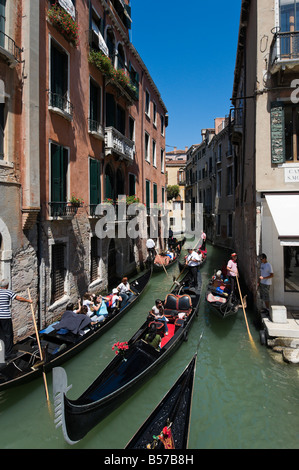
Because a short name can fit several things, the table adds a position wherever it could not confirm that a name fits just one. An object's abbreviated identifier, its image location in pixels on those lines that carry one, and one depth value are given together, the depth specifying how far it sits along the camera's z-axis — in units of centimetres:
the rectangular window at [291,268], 741
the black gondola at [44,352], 483
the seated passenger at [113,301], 849
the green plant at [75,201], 786
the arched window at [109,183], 1097
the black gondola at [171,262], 1441
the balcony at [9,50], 566
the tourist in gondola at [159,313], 692
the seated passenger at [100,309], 770
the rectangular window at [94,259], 1004
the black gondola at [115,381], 359
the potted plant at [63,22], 732
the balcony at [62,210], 737
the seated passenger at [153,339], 600
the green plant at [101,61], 937
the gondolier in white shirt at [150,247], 1569
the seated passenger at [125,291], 941
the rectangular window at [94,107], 966
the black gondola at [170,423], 333
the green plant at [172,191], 3569
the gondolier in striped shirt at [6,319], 521
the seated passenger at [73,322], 642
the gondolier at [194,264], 1035
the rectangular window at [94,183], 956
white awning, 625
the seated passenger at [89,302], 775
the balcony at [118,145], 1043
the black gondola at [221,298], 776
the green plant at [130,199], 1217
